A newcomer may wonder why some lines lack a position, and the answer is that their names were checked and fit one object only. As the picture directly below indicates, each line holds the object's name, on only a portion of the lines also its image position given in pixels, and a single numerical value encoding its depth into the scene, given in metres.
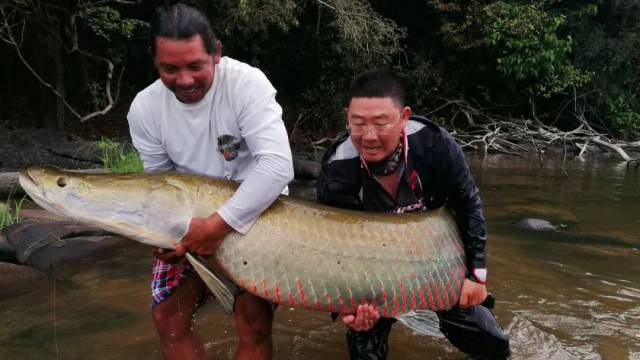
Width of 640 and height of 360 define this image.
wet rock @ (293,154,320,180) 7.72
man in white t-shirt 1.99
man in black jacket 2.32
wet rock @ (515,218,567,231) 5.58
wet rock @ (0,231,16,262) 4.21
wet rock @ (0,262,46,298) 3.58
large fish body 1.99
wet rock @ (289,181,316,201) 6.69
